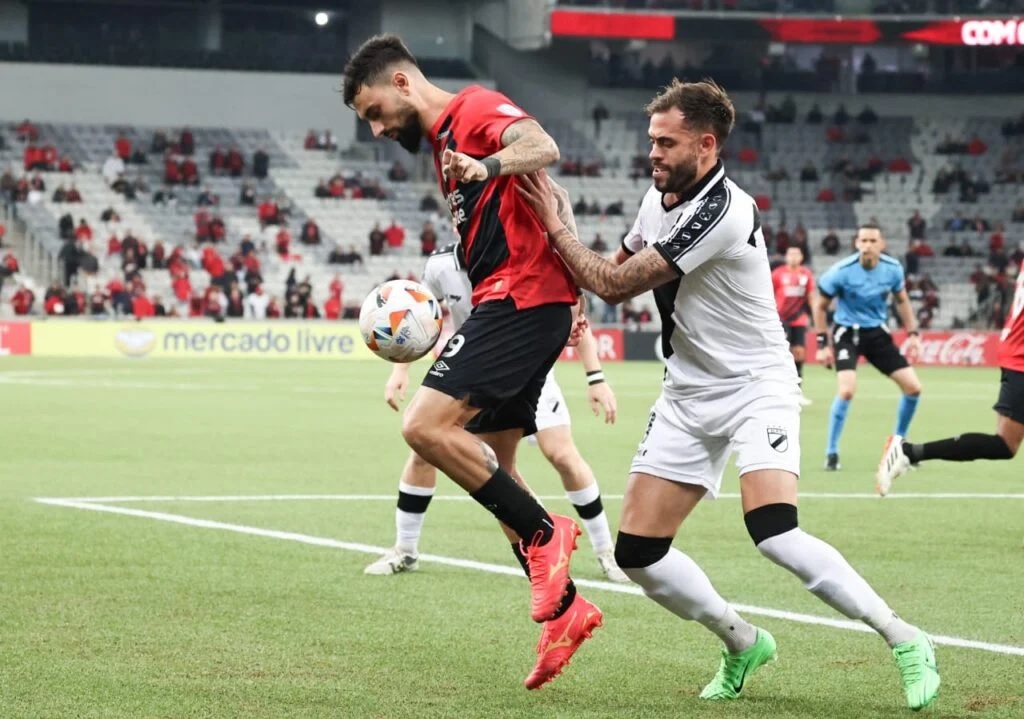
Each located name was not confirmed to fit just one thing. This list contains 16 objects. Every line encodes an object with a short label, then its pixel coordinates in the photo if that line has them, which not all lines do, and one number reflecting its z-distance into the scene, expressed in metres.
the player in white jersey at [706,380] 5.92
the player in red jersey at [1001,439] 10.16
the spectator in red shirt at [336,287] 42.22
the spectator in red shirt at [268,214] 46.47
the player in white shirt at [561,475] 8.97
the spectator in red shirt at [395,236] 46.34
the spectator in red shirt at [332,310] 41.22
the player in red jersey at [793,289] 25.19
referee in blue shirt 16.25
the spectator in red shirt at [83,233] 42.91
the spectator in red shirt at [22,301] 39.22
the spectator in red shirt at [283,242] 45.28
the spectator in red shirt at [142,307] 39.09
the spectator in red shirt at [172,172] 47.37
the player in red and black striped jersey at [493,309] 6.17
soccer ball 6.86
